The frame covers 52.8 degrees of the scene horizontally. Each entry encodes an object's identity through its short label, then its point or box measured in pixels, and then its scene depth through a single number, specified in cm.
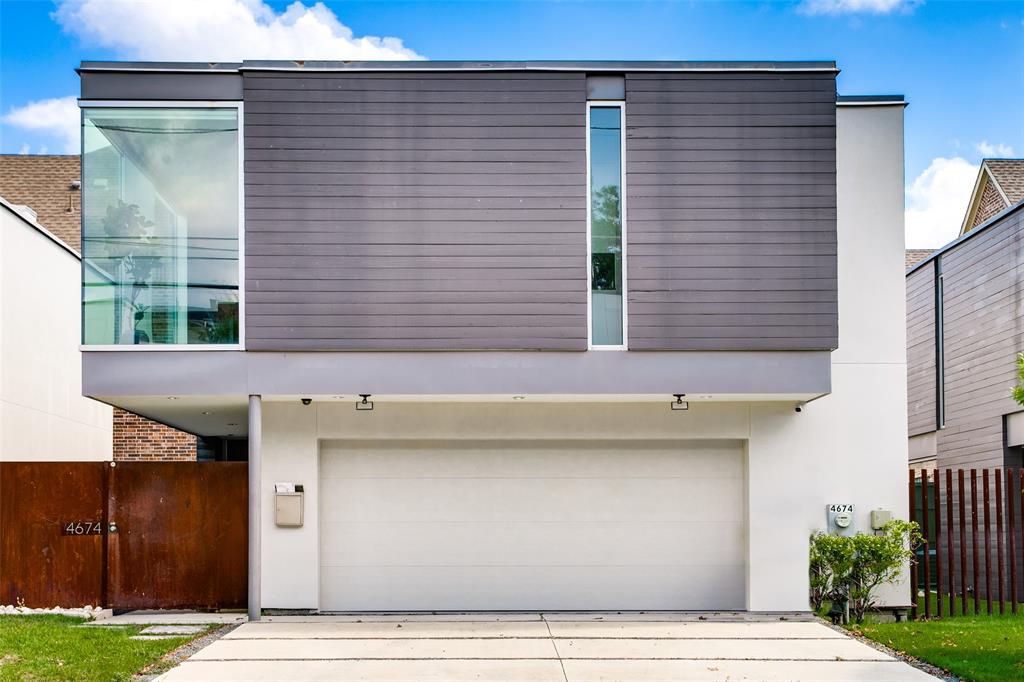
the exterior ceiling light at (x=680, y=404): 1134
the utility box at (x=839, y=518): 1149
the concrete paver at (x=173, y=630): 1027
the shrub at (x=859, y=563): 1104
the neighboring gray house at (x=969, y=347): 1448
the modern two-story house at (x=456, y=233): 1061
